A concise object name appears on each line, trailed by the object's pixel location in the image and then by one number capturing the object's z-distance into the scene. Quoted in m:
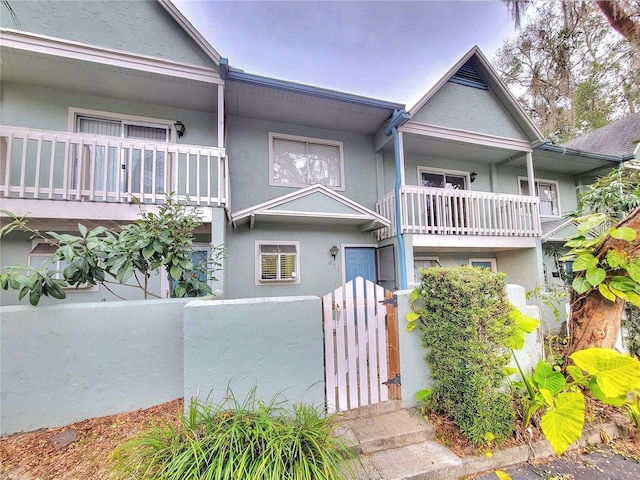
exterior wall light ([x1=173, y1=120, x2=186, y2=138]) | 6.29
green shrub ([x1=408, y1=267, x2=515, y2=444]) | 2.55
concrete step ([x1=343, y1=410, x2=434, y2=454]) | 2.52
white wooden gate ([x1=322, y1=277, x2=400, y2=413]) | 2.86
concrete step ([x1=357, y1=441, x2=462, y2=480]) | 2.22
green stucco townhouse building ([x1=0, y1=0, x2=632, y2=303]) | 4.97
